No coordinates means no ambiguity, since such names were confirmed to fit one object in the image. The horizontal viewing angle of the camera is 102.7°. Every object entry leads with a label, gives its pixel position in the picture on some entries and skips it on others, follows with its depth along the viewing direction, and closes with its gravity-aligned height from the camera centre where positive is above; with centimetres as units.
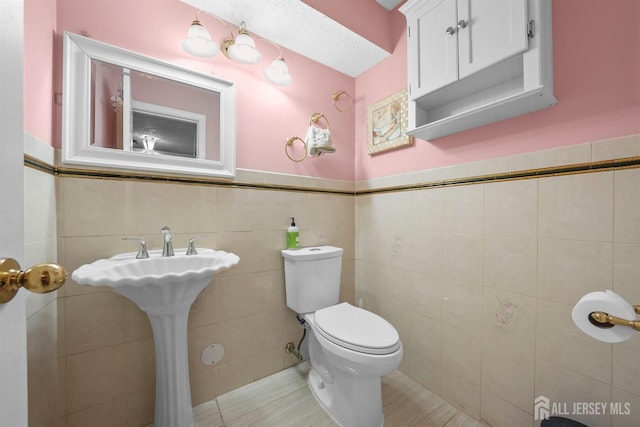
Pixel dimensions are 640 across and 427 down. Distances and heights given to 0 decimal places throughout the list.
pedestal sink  91 -32
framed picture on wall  161 +60
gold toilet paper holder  59 -25
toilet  109 -58
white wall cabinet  97 +66
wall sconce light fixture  126 +86
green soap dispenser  159 -14
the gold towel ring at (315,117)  173 +65
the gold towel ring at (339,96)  182 +85
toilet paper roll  60 -24
